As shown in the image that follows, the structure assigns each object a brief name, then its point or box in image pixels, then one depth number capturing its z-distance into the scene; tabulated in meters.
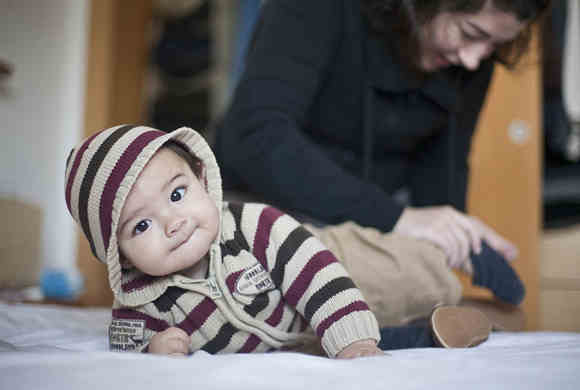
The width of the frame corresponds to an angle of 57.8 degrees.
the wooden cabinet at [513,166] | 1.64
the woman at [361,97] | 0.82
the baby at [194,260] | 0.54
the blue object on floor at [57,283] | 1.53
